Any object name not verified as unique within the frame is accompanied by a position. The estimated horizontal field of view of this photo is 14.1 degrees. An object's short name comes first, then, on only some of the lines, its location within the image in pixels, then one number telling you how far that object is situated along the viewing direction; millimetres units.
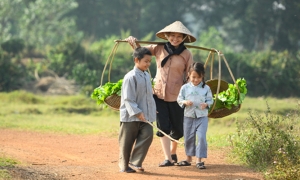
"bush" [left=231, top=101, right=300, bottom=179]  14837
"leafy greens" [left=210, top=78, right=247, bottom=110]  15127
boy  13811
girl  14483
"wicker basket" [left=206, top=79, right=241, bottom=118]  15395
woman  15071
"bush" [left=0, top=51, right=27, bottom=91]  37414
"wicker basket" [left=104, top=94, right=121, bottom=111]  15629
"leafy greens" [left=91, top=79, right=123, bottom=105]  15524
